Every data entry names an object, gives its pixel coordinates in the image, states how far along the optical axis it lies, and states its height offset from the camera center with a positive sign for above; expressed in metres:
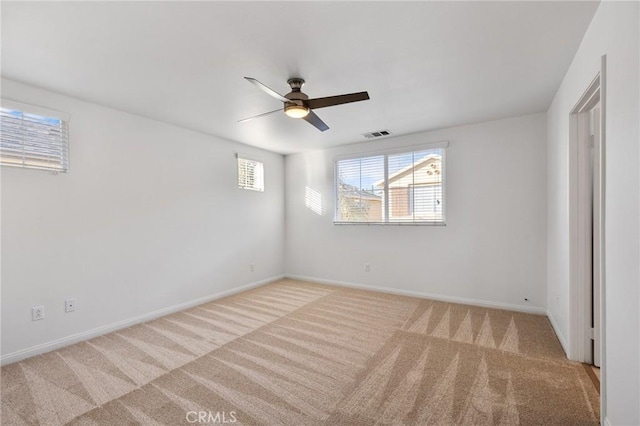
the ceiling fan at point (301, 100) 2.30 +0.94
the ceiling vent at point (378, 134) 4.26 +1.21
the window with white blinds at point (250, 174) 4.86 +0.68
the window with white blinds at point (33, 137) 2.52 +0.71
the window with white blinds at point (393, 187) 4.27 +0.41
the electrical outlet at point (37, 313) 2.65 -0.93
